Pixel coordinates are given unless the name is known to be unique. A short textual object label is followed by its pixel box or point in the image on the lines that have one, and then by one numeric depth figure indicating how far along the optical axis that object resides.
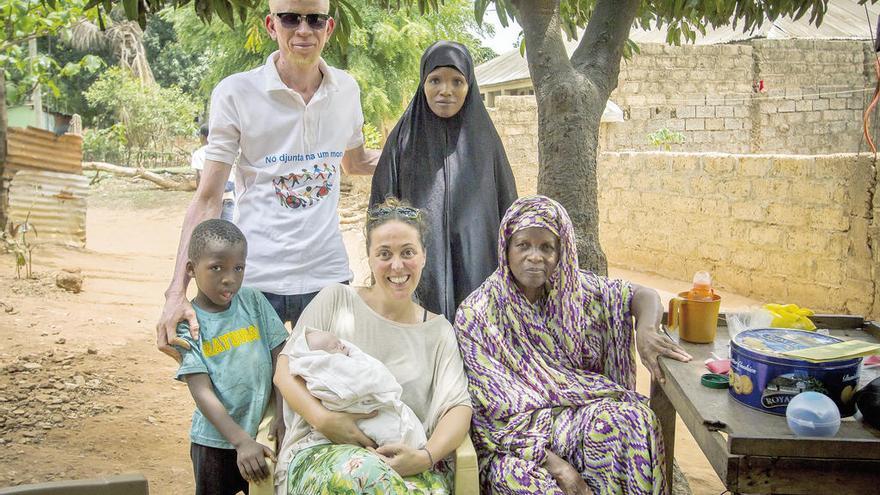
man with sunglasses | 2.74
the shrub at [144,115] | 22.81
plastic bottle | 2.77
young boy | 2.45
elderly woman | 2.48
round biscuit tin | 2.02
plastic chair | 2.37
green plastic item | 2.32
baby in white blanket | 2.26
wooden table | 1.88
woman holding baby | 2.27
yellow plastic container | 2.77
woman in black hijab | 3.08
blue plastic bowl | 1.90
